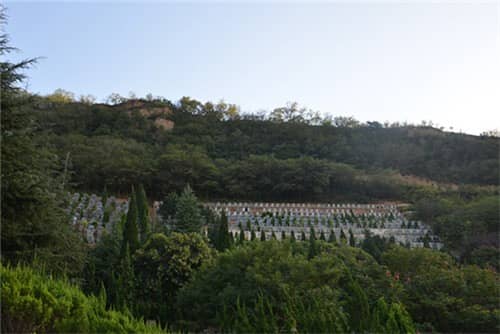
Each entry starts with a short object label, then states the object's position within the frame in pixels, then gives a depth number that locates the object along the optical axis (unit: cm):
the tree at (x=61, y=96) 6862
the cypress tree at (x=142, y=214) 1697
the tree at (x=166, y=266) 1149
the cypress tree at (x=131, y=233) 1423
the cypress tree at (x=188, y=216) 1984
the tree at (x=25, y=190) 809
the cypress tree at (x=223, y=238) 1543
